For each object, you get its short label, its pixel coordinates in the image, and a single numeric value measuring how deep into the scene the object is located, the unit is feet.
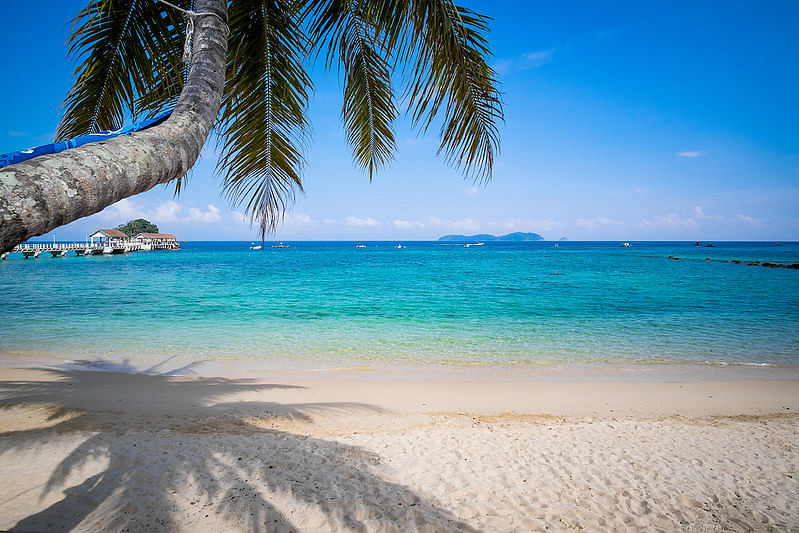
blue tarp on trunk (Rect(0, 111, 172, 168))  4.19
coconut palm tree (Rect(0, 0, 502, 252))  8.70
